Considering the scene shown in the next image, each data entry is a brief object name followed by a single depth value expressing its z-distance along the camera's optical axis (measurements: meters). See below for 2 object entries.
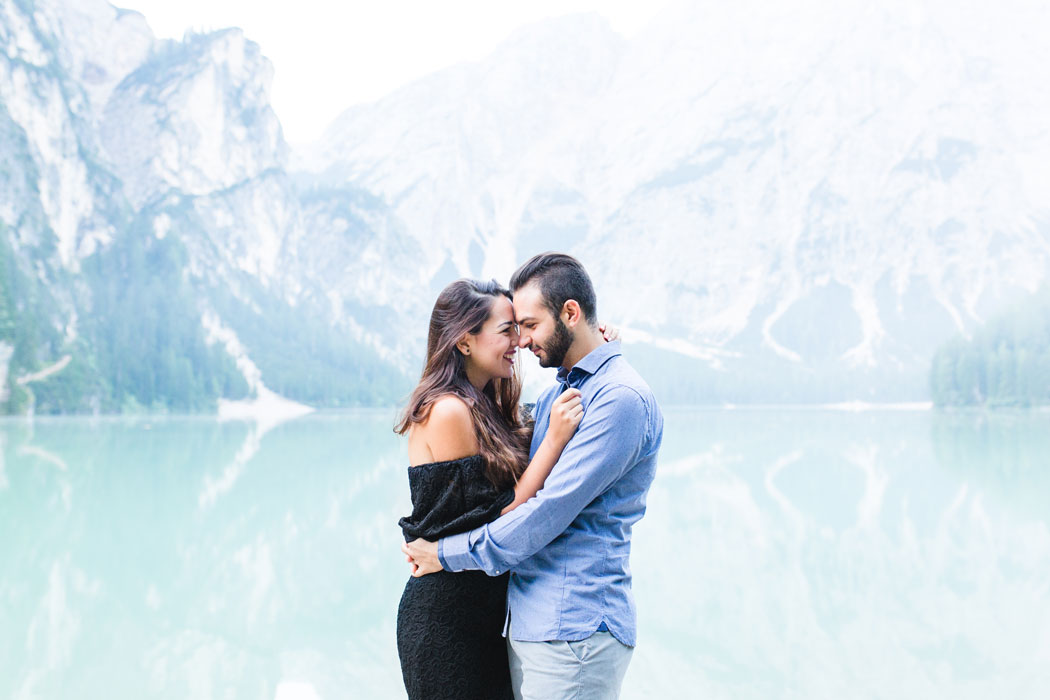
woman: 2.53
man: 2.30
